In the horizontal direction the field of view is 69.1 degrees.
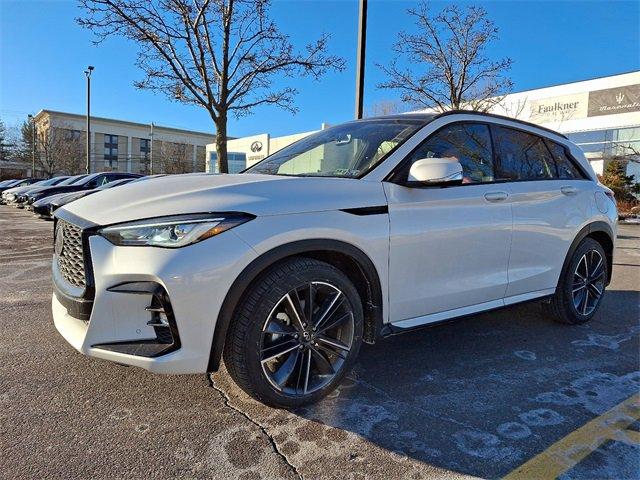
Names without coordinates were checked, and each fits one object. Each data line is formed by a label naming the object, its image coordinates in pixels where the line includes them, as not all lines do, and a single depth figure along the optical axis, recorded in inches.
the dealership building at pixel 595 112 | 995.3
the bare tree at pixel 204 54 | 394.0
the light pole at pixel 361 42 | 290.9
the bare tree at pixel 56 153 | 2148.1
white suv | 87.7
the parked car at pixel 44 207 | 541.3
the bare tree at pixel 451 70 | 467.5
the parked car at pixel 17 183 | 1230.3
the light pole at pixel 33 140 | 1959.9
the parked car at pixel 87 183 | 610.5
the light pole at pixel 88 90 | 1074.1
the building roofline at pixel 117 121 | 2743.1
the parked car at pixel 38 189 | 697.6
